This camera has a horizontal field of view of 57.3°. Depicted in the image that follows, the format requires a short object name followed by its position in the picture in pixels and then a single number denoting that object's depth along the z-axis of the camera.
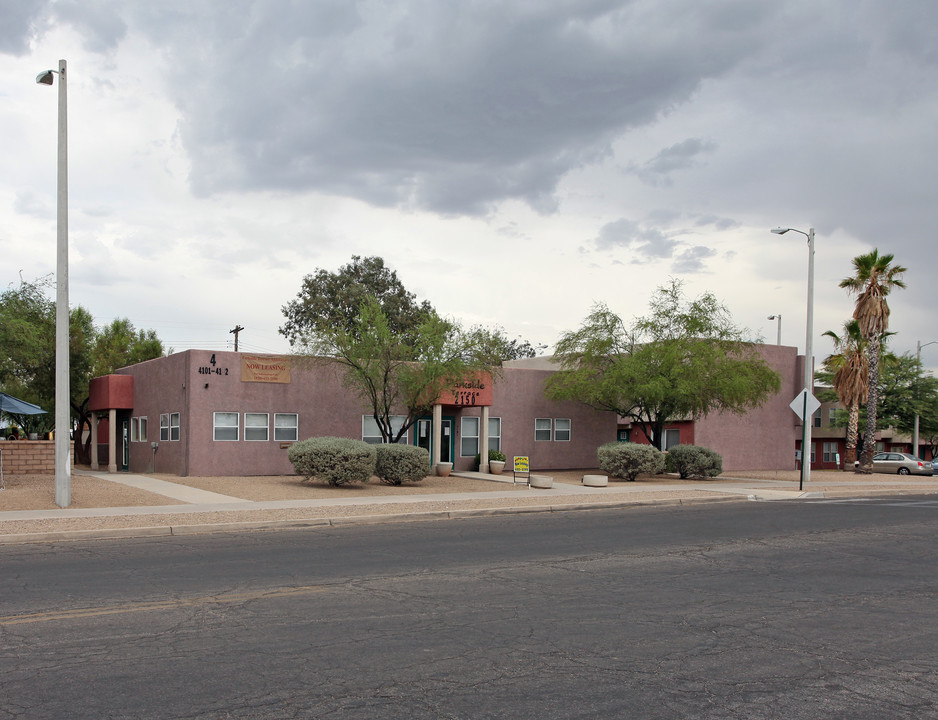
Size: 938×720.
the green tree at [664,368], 29.50
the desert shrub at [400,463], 25.30
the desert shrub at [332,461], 23.73
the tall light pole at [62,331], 17.67
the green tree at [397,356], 26.72
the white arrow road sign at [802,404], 26.69
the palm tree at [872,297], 41.31
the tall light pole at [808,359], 28.66
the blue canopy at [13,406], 23.56
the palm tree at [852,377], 45.50
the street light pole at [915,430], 52.44
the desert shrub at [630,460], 30.28
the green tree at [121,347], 51.09
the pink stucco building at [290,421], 28.81
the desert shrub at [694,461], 31.91
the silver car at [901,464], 46.81
